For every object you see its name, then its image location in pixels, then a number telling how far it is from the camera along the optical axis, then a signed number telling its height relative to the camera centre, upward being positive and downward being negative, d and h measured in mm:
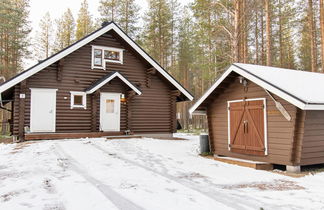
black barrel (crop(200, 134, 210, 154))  10023 -1389
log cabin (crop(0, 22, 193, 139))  12117 +897
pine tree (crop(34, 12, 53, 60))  29250 +8177
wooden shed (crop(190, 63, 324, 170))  6688 -123
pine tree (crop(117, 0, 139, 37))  25078 +9378
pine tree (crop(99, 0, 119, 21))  25500 +10029
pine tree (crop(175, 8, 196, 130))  29172 +6956
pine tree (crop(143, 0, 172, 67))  26359 +8645
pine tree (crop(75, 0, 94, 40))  30000 +10545
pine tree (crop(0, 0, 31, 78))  22627 +7133
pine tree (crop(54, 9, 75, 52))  29689 +9394
